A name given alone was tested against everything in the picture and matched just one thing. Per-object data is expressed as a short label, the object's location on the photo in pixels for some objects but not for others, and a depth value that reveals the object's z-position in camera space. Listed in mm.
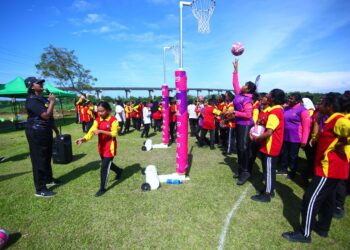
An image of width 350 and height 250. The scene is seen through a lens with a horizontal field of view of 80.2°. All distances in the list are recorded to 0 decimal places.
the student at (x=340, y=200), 3709
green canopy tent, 13805
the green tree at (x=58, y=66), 27062
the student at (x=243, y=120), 4812
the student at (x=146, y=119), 11641
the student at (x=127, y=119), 13922
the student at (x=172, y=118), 10281
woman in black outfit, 4367
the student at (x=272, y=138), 3762
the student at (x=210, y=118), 8719
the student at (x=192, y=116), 11430
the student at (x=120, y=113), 12671
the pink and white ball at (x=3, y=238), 2973
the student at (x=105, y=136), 4503
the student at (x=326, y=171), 2734
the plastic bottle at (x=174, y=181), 5215
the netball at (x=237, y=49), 5668
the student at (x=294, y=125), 5387
